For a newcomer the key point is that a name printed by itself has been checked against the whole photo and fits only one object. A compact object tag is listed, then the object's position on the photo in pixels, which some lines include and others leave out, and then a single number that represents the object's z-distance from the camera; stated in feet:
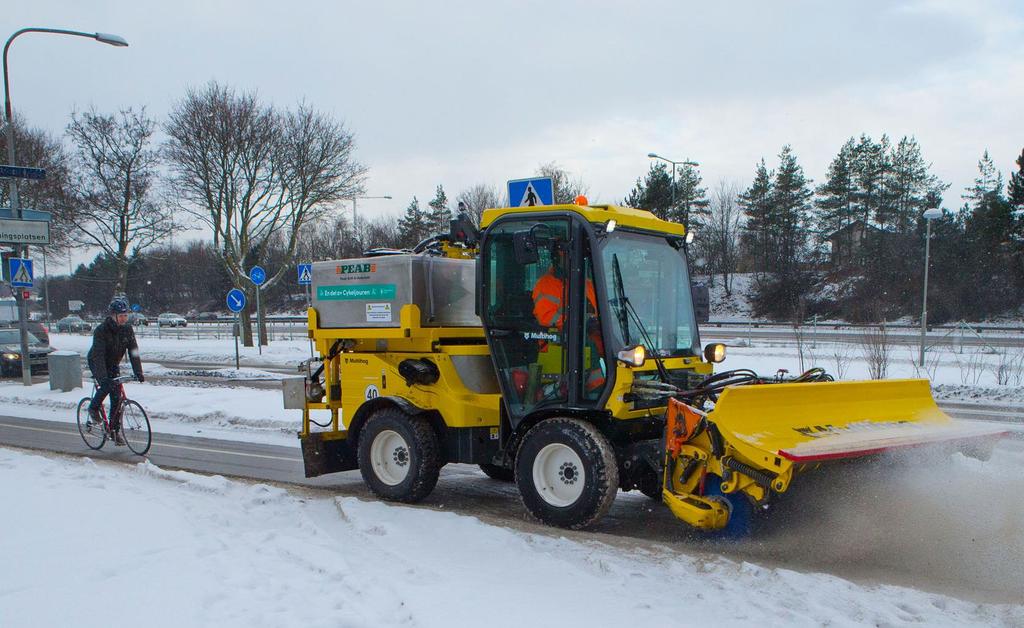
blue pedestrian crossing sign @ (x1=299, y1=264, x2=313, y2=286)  56.66
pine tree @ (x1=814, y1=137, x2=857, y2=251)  184.03
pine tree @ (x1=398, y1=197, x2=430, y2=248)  138.41
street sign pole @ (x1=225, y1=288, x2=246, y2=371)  66.08
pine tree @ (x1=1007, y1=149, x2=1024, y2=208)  142.72
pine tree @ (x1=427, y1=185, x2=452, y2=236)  166.09
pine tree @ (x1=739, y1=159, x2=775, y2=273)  190.70
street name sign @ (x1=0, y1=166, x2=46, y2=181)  52.53
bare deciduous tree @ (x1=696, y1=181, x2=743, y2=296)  207.00
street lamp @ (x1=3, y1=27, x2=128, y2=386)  53.62
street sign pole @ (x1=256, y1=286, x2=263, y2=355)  84.49
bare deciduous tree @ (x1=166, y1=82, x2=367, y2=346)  84.53
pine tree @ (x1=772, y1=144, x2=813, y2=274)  186.39
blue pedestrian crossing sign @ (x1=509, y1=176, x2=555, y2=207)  25.13
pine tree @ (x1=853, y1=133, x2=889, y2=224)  180.75
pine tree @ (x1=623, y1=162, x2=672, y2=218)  127.24
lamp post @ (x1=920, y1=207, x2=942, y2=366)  66.33
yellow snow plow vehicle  17.35
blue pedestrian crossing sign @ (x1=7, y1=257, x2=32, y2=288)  56.29
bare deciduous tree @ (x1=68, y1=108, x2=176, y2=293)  88.53
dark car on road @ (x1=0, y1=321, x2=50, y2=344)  73.67
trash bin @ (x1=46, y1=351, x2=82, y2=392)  53.72
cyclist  31.37
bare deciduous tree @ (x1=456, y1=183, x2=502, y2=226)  148.41
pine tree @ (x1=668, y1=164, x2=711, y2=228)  155.33
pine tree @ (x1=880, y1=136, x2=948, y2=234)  179.01
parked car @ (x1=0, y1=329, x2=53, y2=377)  69.69
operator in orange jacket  18.98
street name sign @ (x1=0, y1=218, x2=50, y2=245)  55.98
